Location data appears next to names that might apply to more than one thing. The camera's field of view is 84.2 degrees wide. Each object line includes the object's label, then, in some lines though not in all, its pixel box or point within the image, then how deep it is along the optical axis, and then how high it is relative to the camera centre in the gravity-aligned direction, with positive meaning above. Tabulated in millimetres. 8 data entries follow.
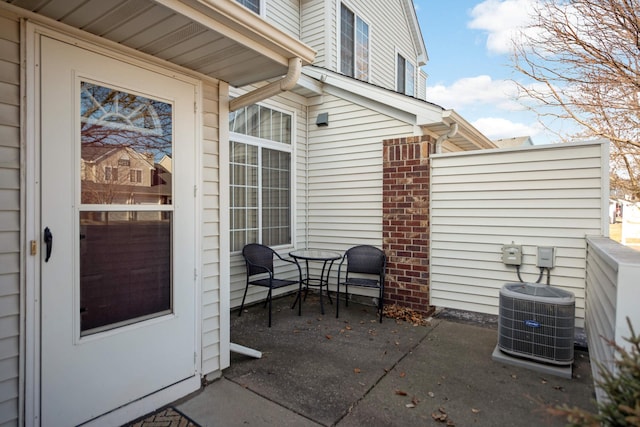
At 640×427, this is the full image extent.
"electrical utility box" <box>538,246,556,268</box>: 3627 -475
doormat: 2234 -1360
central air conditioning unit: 2924 -959
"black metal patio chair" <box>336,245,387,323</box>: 4684 -714
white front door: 1961 -152
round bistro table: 4610 -645
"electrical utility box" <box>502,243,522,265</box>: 3805 -477
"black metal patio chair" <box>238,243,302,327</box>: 4324 -715
